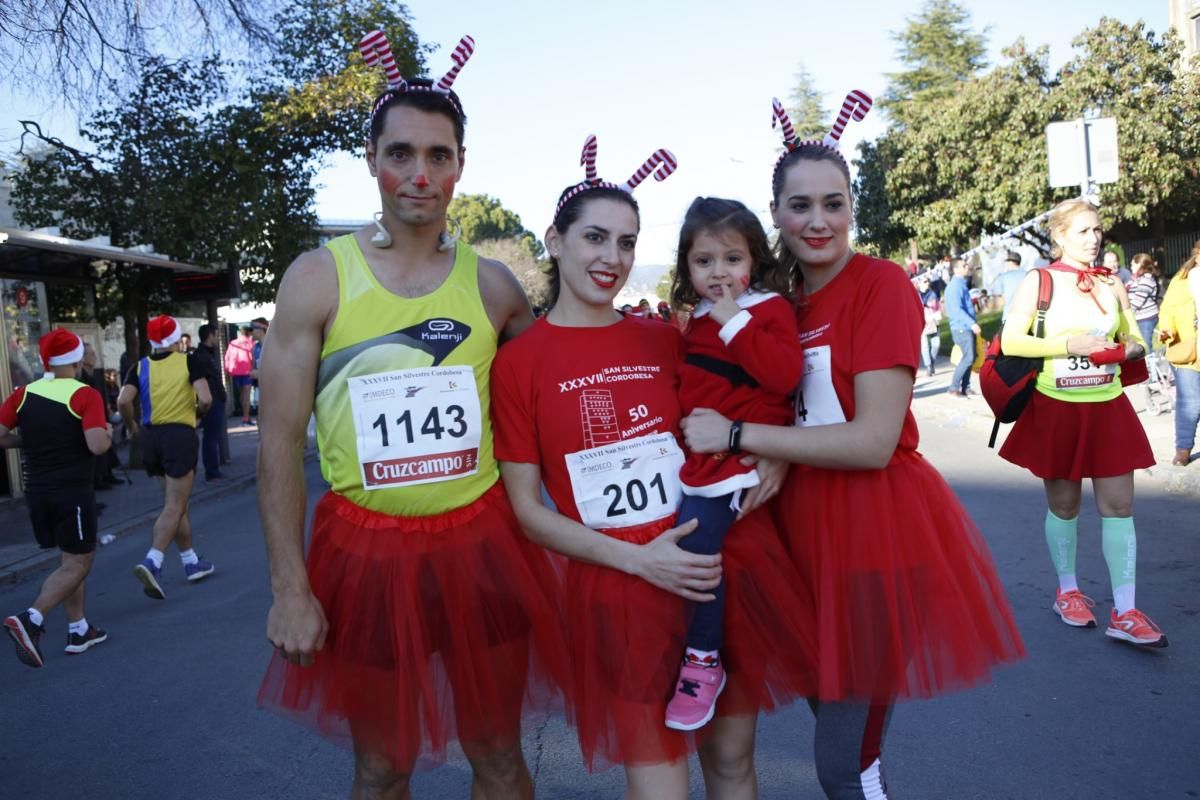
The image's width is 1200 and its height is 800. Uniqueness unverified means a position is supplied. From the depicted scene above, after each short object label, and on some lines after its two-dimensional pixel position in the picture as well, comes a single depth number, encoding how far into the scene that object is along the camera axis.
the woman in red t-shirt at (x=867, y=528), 2.42
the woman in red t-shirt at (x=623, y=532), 2.44
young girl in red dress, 2.43
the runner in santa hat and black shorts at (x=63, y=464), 6.22
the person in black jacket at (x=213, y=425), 13.21
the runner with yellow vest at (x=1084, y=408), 4.70
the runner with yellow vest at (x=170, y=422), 7.58
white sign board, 9.76
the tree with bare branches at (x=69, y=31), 7.90
